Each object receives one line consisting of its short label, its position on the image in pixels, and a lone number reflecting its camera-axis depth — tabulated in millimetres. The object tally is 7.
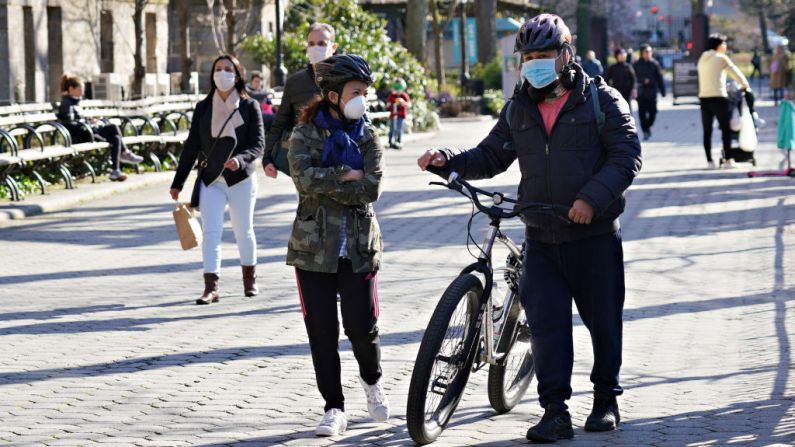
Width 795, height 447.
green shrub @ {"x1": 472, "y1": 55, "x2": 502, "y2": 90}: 47188
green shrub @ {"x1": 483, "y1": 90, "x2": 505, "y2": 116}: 43531
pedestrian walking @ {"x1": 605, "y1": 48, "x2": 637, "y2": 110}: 29000
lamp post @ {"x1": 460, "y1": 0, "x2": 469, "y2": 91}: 48109
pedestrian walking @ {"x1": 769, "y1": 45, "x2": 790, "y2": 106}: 42406
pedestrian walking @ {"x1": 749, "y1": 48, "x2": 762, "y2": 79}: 67625
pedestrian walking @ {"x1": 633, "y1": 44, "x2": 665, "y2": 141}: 29156
